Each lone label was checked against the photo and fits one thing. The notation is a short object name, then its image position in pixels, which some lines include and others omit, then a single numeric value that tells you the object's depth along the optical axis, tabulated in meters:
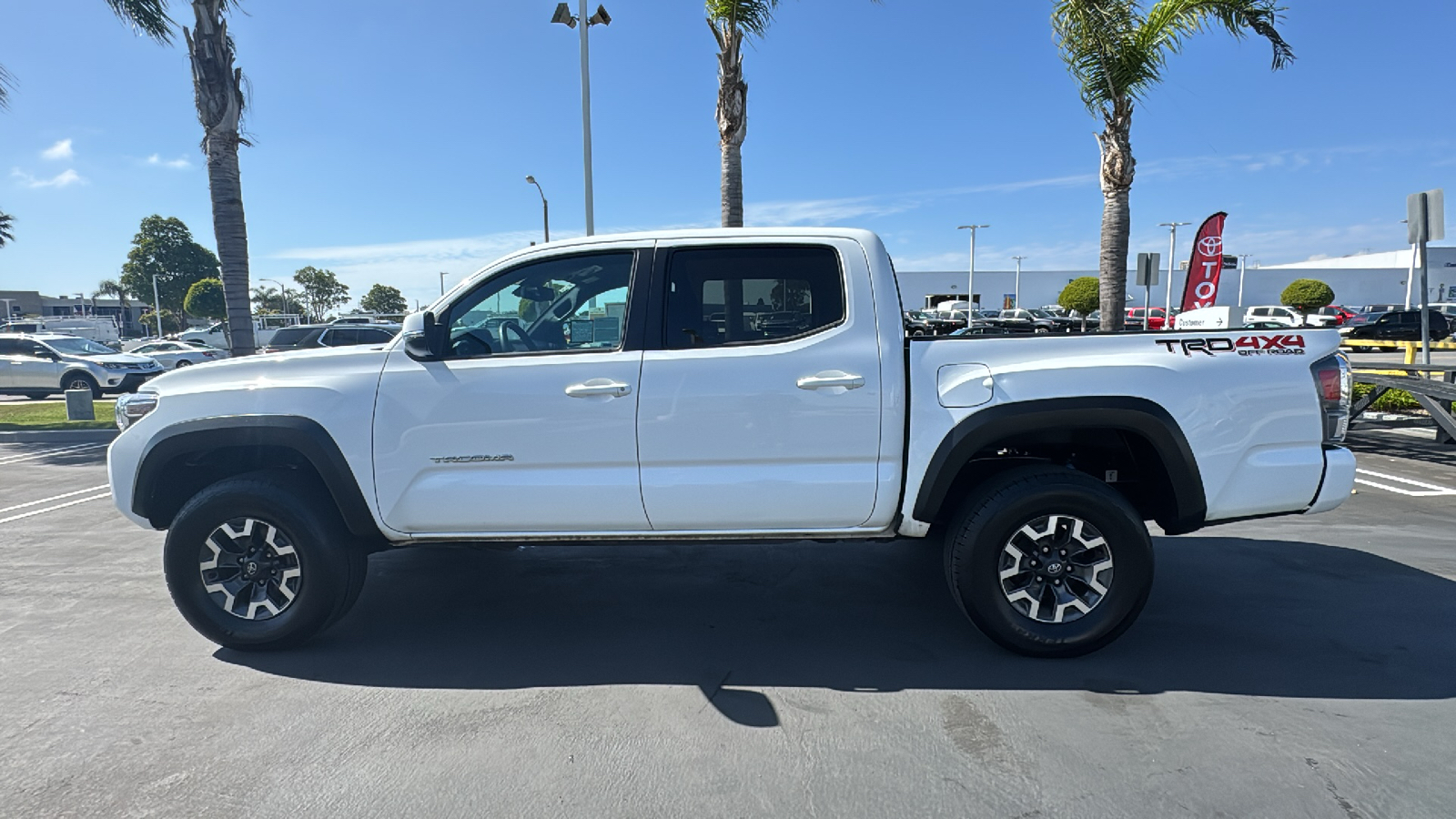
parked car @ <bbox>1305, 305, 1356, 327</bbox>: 33.00
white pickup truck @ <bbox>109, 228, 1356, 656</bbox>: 3.36
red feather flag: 14.22
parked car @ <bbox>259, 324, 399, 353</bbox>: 16.34
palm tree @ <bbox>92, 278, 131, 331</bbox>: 87.41
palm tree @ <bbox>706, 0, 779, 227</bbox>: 11.51
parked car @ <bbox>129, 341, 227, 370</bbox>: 21.33
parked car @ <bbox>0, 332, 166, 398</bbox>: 17.25
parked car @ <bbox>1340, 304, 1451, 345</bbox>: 30.06
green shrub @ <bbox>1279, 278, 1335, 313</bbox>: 41.53
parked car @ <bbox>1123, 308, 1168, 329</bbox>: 33.12
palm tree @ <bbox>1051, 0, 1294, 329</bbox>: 10.03
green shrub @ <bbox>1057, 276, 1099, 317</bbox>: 42.19
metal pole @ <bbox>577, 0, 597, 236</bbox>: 13.50
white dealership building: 68.69
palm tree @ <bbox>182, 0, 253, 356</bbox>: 11.70
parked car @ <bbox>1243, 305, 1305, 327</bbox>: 33.57
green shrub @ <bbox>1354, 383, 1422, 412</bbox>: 10.66
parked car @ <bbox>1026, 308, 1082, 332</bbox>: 40.87
